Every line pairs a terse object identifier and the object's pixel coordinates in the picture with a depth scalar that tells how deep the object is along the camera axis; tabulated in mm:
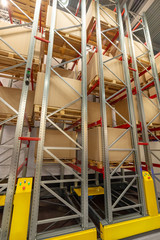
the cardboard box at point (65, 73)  5107
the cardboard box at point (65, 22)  4020
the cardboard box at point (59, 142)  4176
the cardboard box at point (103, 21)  4858
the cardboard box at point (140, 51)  5695
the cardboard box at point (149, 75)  5609
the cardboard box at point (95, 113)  4755
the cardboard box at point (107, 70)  4398
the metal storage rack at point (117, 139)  3186
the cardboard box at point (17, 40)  3416
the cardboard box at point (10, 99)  3682
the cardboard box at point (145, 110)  4921
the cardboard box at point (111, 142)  3658
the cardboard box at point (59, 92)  3393
